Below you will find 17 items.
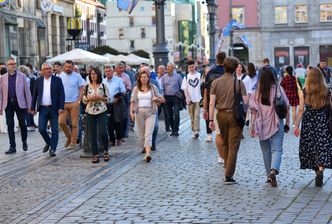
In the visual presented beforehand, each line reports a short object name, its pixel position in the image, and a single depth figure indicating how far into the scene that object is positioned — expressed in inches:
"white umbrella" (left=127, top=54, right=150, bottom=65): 2084.2
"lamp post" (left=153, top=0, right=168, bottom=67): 1071.6
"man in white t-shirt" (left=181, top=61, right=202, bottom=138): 796.0
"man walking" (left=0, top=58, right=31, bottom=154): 666.2
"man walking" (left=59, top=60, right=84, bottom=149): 699.4
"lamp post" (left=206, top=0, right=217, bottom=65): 1557.6
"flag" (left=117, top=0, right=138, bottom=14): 1097.4
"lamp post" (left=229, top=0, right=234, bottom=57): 2024.4
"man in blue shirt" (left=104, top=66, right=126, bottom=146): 689.0
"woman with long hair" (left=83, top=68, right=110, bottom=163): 591.5
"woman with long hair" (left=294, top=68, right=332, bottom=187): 437.4
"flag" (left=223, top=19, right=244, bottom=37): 2033.5
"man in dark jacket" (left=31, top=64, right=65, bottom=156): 642.8
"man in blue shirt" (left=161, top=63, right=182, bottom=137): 828.0
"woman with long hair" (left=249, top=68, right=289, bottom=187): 453.4
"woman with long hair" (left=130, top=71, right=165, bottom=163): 603.8
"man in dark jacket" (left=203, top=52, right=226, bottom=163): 616.4
